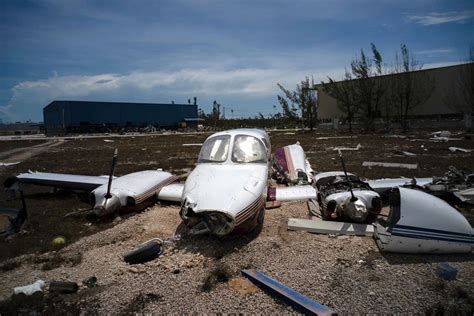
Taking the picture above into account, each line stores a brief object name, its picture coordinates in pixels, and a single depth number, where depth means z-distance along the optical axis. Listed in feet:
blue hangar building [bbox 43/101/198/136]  266.57
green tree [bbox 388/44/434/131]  153.58
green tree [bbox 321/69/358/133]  174.19
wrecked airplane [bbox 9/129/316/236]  21.58
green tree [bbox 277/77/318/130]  188.75
